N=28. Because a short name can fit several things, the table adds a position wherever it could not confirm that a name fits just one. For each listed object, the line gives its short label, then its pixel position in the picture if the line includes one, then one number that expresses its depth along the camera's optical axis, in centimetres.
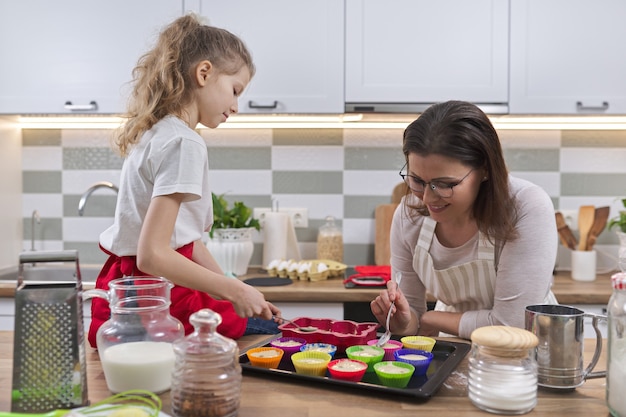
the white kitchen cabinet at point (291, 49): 255
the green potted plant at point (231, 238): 261
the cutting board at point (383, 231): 278
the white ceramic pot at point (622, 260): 105
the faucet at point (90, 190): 276
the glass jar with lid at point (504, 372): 97
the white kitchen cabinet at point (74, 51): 259
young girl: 127
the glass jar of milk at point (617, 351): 94
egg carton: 252
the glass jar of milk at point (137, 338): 103
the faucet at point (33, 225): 298
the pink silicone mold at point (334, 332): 127
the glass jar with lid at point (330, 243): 282
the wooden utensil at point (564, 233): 273
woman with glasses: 149
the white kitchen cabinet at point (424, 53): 252
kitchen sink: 265
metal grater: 96
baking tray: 104
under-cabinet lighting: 277
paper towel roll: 279
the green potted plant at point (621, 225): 256
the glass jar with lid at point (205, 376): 93
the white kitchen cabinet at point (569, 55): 250
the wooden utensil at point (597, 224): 268
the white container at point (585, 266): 259
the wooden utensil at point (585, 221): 267
